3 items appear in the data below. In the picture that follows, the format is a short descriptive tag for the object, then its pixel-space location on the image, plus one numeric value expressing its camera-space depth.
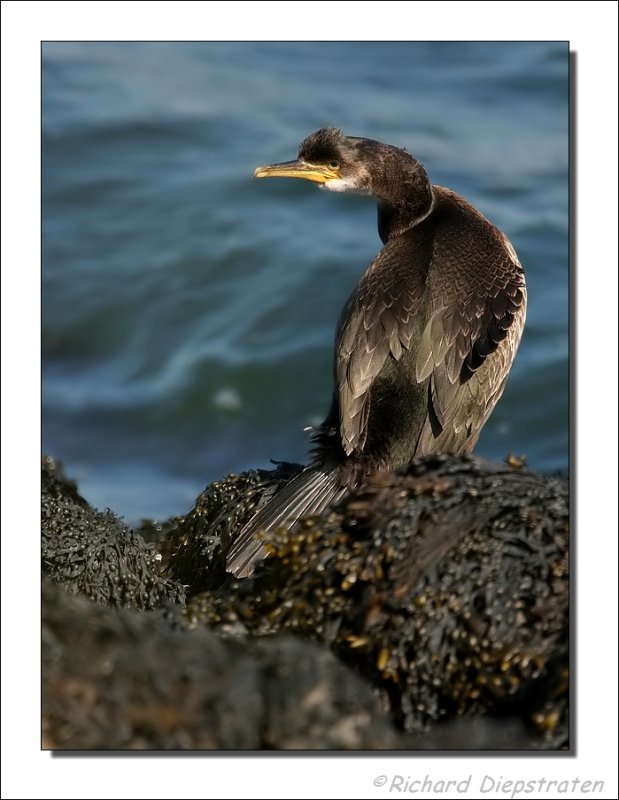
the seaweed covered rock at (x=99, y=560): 9.16
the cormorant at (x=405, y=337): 10.39
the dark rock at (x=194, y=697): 6.66
